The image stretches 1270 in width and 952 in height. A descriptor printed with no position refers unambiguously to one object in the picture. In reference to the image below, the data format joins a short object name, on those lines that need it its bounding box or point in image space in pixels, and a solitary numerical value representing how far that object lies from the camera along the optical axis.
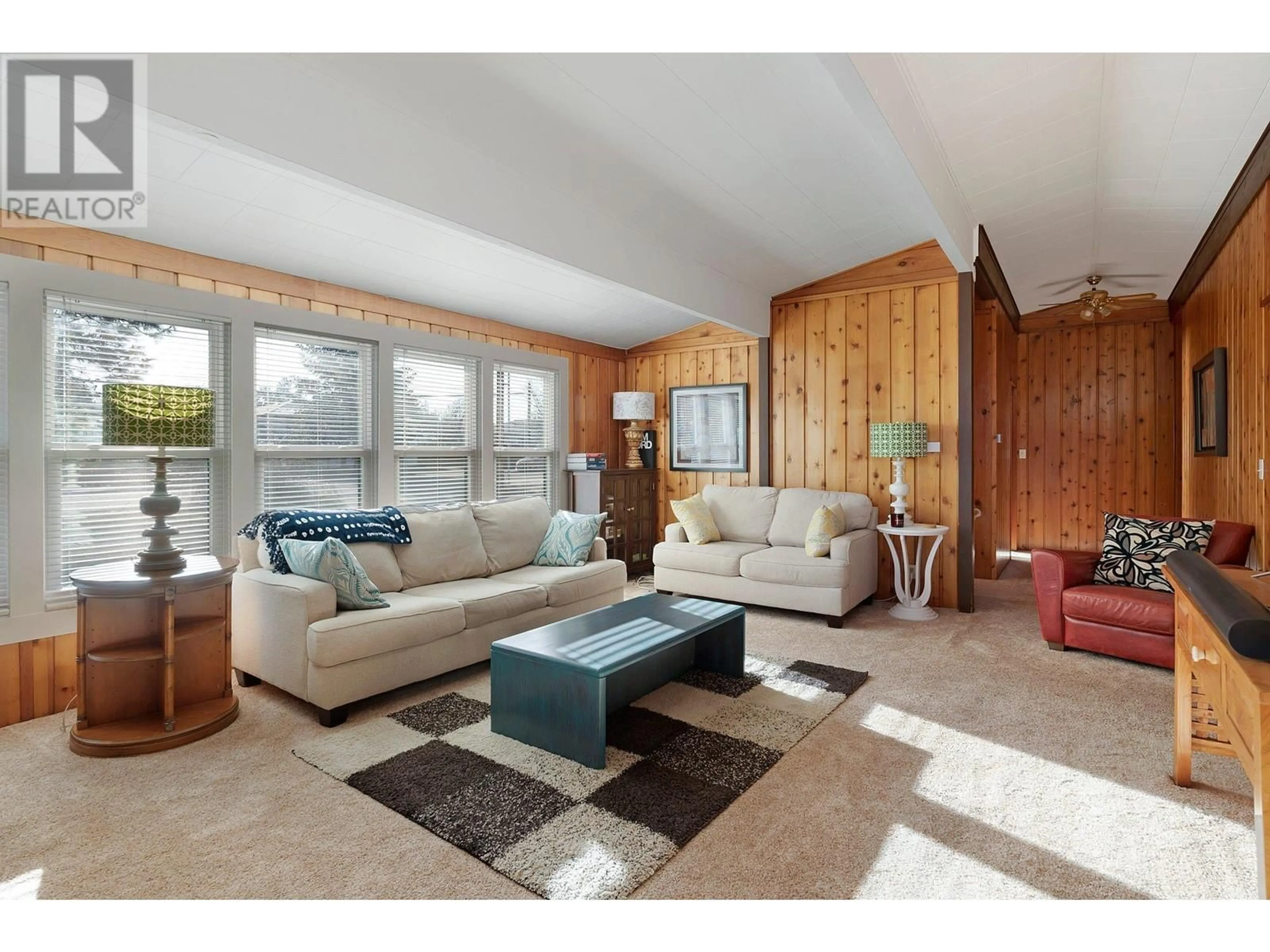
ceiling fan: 5.99
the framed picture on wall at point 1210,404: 4.05
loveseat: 4.41
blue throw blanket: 3.24
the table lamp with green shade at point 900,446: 4.73
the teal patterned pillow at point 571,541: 4.38
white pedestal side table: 4.57
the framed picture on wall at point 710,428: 5.98
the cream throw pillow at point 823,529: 4.57
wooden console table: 1.22
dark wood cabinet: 5.73
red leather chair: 3.38
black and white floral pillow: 3.57
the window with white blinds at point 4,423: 2.69
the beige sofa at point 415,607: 2.84
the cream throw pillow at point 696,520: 5.20
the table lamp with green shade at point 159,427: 2.49
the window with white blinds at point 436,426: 4.50
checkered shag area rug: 1.86
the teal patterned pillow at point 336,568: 3.01
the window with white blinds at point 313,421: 3.71
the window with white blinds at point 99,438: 2.89
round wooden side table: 2.58
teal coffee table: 2.41
